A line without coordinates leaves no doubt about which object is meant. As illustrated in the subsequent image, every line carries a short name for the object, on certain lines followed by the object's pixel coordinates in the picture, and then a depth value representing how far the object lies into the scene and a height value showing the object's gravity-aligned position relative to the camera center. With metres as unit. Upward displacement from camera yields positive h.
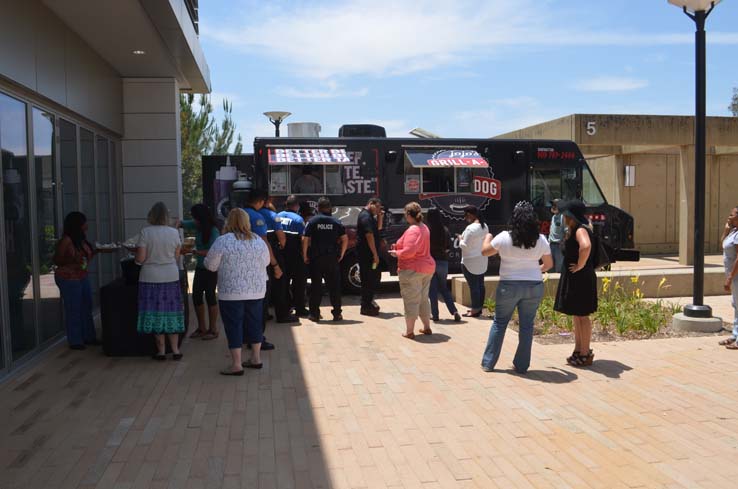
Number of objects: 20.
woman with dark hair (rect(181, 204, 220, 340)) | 8.35 -0.70
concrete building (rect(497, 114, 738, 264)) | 20.22 +0.67
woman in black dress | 6.84 -0.64
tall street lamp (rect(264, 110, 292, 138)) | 15.90 +2.26
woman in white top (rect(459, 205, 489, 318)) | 9.34 -0.67
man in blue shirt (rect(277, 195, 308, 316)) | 9.58 -0.44
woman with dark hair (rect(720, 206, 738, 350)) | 7.71 -0.67
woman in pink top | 8.34 -0.64
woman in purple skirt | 7.14 -0.68
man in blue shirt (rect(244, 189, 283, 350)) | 7.89 -0.01
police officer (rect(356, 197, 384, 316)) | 9.68 -0.55
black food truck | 11.62 +0.58
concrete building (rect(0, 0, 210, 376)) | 7.00 +1.22
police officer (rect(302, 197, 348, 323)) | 9.55 -0.54
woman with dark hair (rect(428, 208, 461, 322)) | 9.41 -0.64
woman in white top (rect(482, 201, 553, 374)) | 6.67 -0.65
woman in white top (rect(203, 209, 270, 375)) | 6.54 -0.57
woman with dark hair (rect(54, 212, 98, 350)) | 7.66 -0.64
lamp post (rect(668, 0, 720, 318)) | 8.69 +0.61
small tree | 21.91 +2.51
